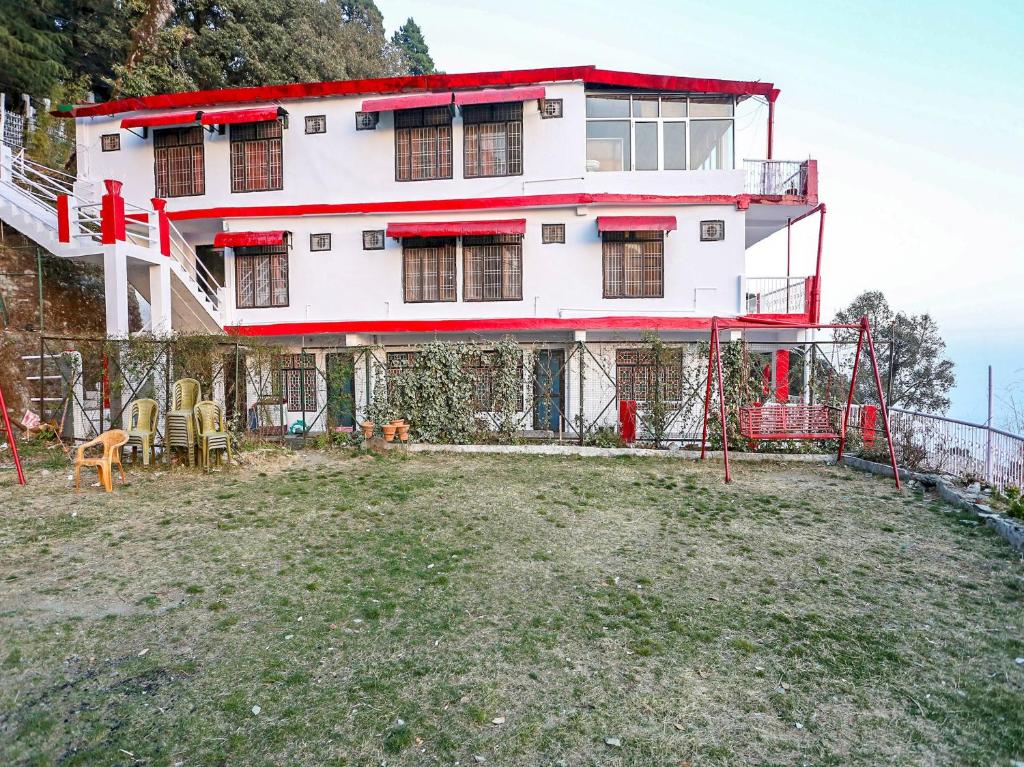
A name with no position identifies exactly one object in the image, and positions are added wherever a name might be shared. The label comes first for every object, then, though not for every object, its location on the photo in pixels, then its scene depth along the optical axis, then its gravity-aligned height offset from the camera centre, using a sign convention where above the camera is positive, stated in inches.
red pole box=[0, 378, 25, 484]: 327.0 -48.3
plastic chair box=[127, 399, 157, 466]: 387.9 -43.7
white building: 601.3 +167.5
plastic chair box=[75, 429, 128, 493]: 333.4 -55.9
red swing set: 413.7 -43.1
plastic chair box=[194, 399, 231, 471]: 391.9 -48.5
